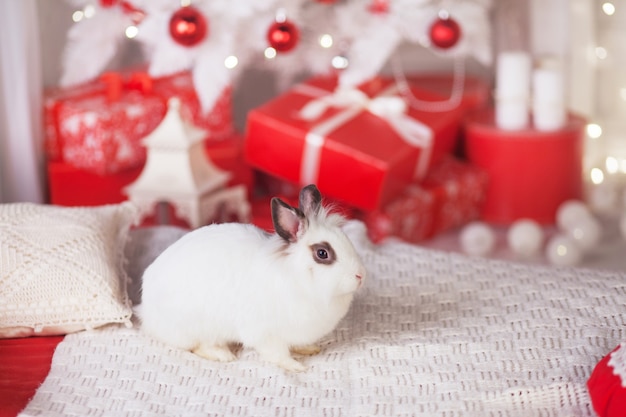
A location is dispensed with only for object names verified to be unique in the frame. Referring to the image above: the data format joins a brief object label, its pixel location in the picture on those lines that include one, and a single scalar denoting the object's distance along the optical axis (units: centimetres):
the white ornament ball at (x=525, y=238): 246
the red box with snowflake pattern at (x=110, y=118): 227
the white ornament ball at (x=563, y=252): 240
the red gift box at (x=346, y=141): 233
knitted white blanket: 125
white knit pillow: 144
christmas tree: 235
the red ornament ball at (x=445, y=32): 246
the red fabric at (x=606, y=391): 113
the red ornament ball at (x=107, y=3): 237
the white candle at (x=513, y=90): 262
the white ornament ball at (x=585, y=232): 249
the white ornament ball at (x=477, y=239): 250
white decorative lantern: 219
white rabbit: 129
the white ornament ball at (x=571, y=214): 254
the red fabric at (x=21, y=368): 127
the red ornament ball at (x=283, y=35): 236
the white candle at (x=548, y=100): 262
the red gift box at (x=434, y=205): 242
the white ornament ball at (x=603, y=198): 273
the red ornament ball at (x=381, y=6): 251
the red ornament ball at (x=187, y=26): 227
